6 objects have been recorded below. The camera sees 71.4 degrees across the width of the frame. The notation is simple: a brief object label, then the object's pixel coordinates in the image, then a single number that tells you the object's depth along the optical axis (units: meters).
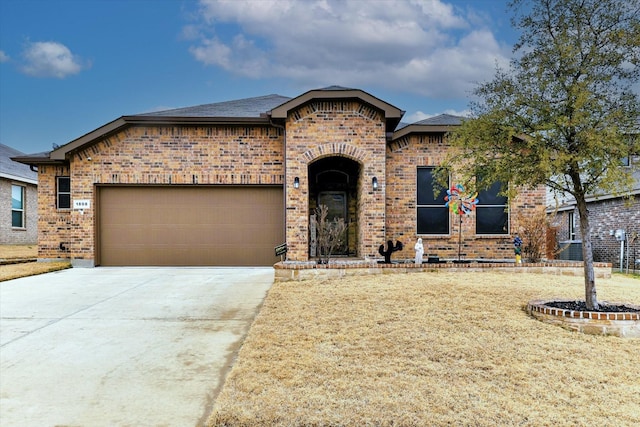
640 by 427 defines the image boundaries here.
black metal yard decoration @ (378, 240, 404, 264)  11.06
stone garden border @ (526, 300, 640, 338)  5.43
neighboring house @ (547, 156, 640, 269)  14.09
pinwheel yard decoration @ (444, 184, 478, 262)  12.53
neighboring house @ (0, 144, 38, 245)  19.66
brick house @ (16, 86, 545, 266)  11.92
